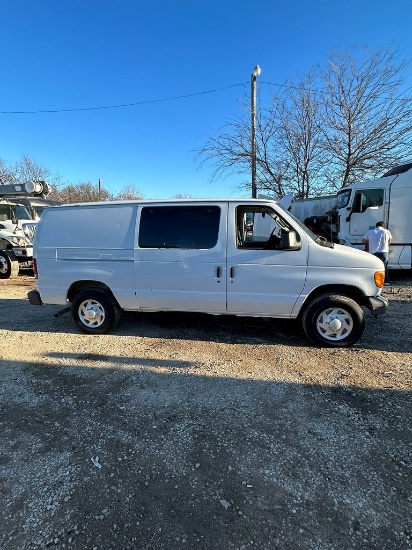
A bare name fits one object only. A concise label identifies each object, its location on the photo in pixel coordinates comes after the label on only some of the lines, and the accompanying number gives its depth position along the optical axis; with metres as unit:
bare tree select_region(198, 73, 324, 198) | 16.12
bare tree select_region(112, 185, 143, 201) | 49.44
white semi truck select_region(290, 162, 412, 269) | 8.66
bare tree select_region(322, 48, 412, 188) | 14.44
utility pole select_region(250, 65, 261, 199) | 13.91
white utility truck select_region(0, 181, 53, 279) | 9.92
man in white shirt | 7.99
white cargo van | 4.12
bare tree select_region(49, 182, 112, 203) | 35.19
